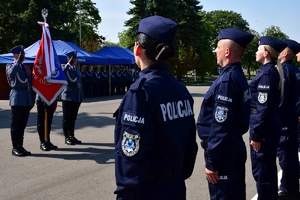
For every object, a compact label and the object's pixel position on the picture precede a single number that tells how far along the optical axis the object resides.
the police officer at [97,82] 21.80
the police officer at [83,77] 20.73
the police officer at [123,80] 24.09
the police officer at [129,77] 24.54
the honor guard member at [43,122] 7.57
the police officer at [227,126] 3.05
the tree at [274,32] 77.56
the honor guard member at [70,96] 8.12
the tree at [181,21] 36.16
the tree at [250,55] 63.22
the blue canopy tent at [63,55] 17.16
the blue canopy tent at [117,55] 22.60
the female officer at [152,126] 2.08
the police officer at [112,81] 23.35
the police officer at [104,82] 22.62
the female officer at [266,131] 3.92
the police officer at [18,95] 6.99
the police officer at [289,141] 4.77
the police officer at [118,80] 23.70
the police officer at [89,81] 21.12
